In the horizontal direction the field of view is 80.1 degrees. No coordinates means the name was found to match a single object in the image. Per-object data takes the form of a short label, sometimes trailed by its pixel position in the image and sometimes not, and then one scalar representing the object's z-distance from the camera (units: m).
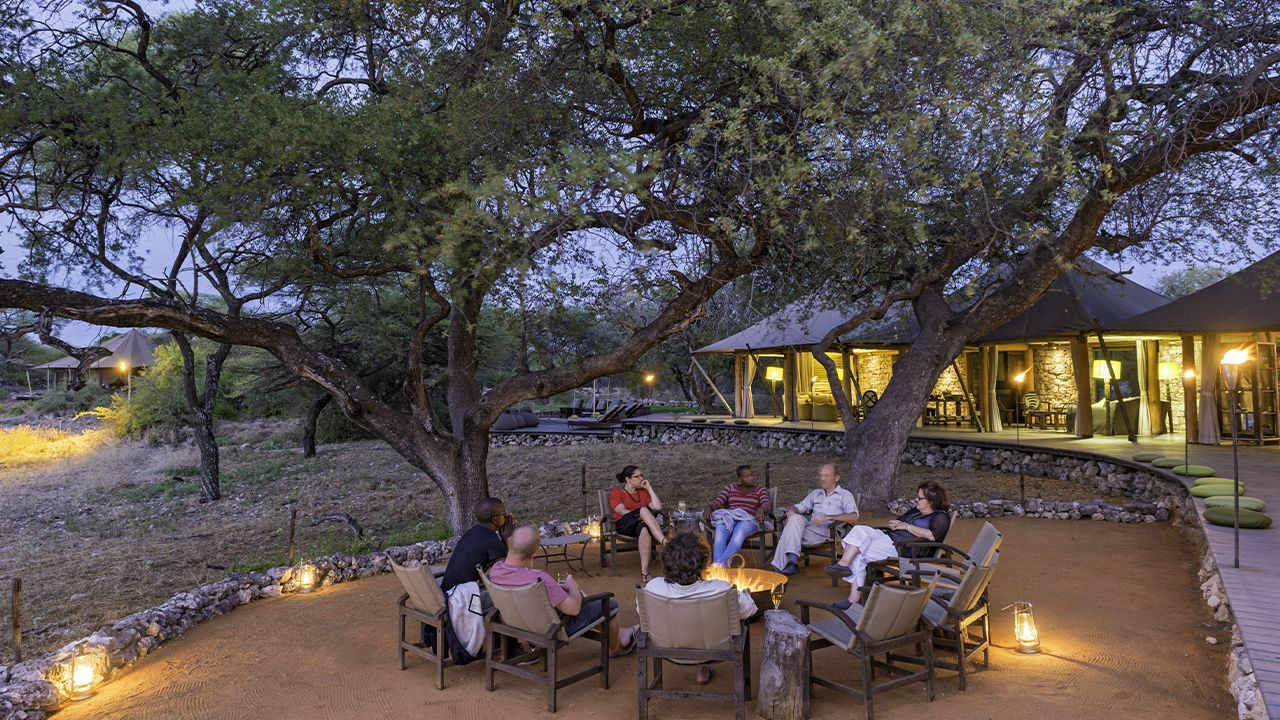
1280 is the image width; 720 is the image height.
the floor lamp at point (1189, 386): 13.74
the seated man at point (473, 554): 4.89
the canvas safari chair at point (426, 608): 4.52
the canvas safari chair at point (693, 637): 3.92
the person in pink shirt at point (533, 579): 4.48
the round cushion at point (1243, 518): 6.68
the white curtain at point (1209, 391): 13.57
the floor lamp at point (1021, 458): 9.65
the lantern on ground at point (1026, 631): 4.79
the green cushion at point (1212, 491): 7.63
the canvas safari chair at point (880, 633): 3.95
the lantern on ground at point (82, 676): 4.43
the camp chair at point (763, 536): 7.11
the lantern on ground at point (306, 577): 6.84
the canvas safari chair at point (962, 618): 4.32
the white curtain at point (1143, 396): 15.64
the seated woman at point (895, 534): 5.31
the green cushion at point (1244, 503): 7.03
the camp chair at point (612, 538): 7.18
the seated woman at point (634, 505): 6.94
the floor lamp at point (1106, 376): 15.53
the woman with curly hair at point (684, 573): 4.09
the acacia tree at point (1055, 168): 6.38
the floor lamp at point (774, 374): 20.60
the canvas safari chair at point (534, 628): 4.21
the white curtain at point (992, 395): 16.95
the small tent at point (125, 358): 34.44
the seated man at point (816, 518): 6.58
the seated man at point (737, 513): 6.80
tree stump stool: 3.94
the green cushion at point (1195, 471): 9.35
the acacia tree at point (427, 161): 7.24
